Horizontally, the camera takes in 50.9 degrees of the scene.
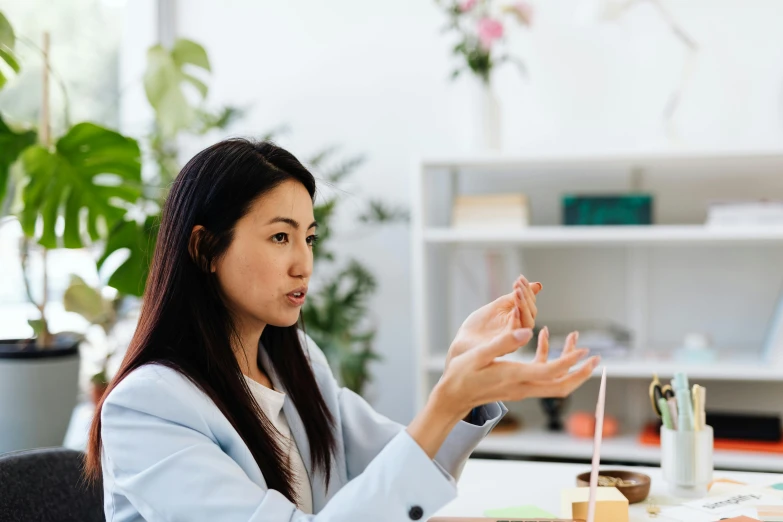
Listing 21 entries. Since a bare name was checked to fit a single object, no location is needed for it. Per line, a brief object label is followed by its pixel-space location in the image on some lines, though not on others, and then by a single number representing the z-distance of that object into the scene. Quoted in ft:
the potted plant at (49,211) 6.36
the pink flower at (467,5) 8.38
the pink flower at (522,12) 8.34
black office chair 3.71
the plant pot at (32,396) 6.40
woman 2.85
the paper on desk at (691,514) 3.75
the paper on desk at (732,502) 3.86
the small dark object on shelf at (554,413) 8.66
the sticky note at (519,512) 3.87
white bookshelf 8.27
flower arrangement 8.26
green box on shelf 8.11
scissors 4.40
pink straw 2.82
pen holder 4.07
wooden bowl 3.98
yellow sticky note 3.60
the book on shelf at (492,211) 8.27
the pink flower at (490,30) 8.20
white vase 8.44
